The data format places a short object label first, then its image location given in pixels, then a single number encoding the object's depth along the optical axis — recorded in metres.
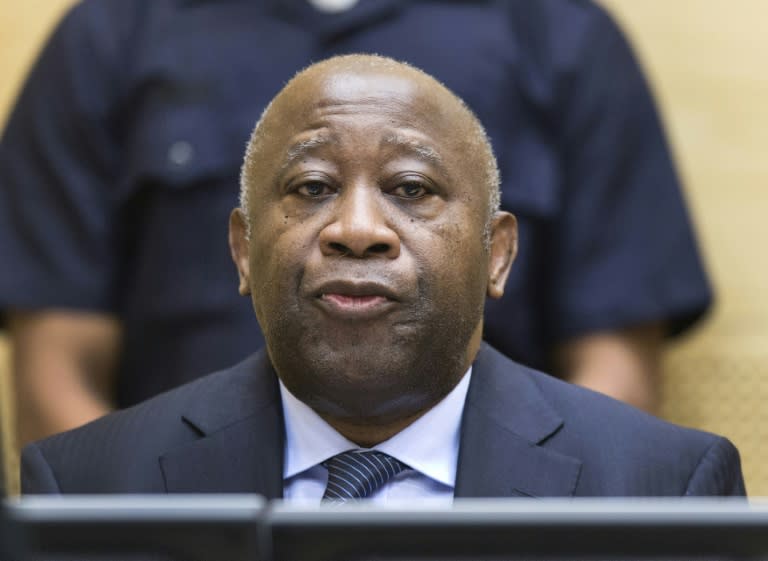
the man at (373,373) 4.10
